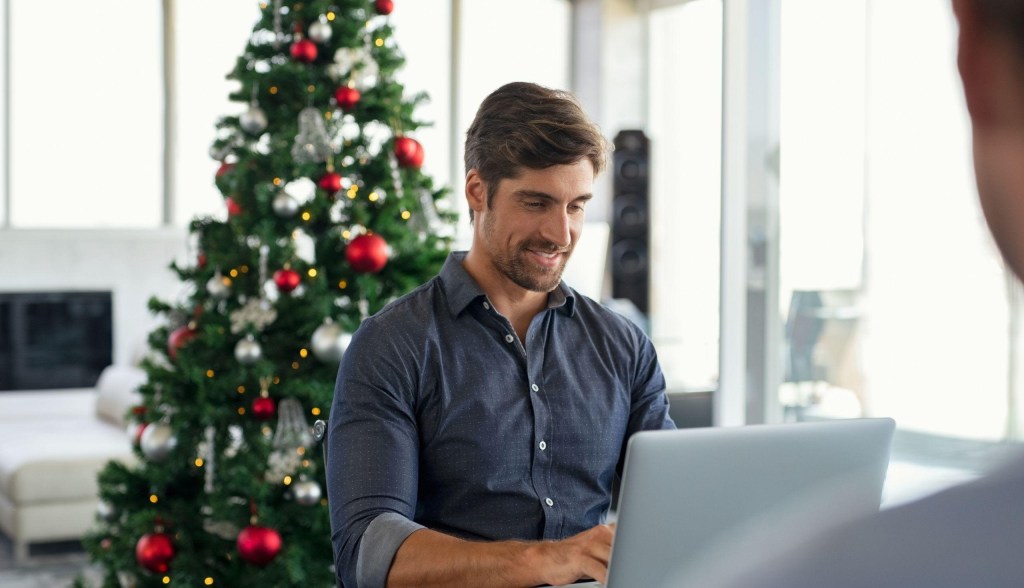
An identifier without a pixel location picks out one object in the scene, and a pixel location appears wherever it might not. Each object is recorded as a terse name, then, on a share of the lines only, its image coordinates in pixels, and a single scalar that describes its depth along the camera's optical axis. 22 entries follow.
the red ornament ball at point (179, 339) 2.84
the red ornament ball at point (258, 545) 2.67
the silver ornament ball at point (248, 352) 2.71
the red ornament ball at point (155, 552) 2.76
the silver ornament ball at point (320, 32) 2.83
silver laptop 1.11
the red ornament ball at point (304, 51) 2.83
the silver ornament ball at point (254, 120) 2.84
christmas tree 2.74
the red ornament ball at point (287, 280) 2.78
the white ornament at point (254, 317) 2.75
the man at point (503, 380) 1.60
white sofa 4.30
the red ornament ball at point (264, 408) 2.75
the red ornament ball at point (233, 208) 2.84
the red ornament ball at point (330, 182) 2.80
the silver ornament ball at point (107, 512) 2.98
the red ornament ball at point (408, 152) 2.87
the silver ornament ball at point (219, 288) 2.83
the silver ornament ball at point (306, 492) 2.70
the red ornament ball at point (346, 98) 2.84
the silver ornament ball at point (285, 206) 2.77
